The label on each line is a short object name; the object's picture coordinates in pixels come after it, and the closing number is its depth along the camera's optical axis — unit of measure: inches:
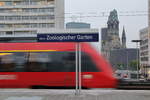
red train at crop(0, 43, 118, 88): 514.0
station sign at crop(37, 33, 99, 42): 377.4
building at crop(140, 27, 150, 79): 3720.7
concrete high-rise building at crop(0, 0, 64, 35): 2450.8
